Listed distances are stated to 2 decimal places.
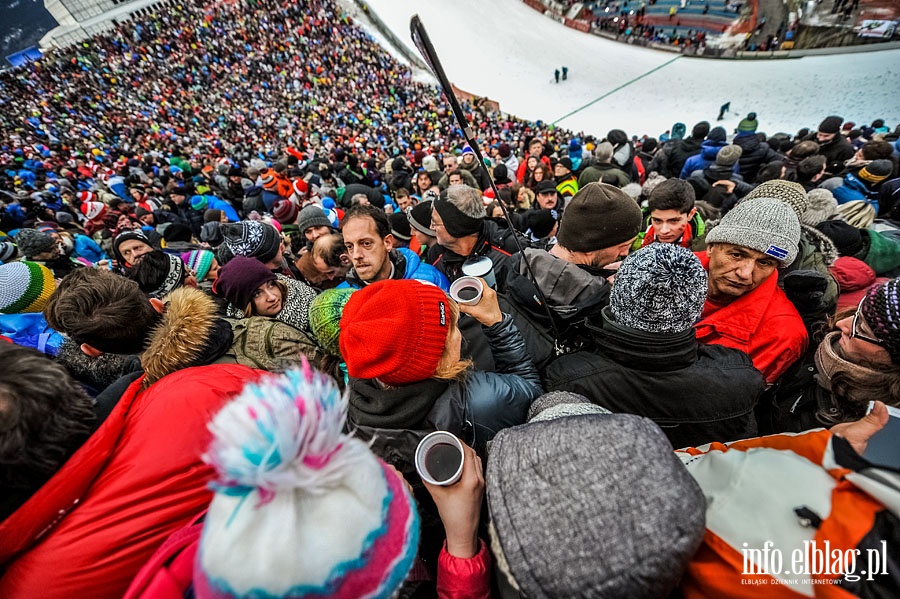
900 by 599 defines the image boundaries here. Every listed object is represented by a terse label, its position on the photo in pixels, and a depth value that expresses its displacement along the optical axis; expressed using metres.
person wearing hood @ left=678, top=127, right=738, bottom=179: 5.29
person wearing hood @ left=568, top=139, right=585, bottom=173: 6.51
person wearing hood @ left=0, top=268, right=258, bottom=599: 0.75
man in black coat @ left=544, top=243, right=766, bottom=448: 1.16
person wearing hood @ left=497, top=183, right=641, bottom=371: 1.70
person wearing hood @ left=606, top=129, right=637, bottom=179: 5.59
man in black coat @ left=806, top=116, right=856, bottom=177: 4.61
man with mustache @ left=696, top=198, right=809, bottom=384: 1.57
